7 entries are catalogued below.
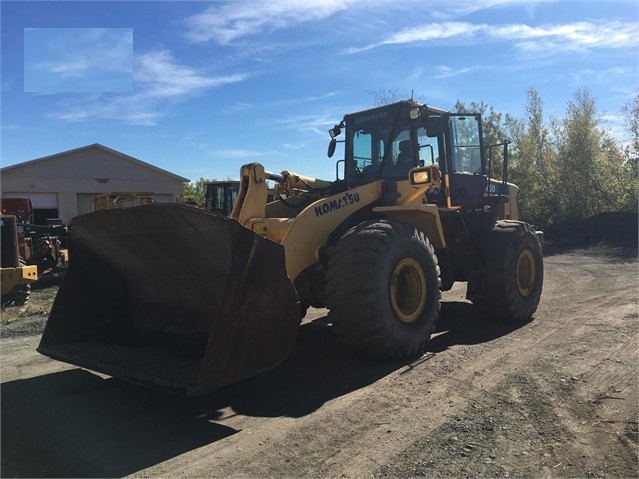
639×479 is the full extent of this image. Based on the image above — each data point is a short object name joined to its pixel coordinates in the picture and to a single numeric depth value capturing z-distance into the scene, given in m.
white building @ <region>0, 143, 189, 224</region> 27.61
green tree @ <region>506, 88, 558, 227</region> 26.50
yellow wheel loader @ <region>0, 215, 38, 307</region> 8.81
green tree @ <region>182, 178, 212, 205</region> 49.79
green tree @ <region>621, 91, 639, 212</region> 23.74
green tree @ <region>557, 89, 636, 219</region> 24.81
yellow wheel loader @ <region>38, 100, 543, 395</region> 4.35
